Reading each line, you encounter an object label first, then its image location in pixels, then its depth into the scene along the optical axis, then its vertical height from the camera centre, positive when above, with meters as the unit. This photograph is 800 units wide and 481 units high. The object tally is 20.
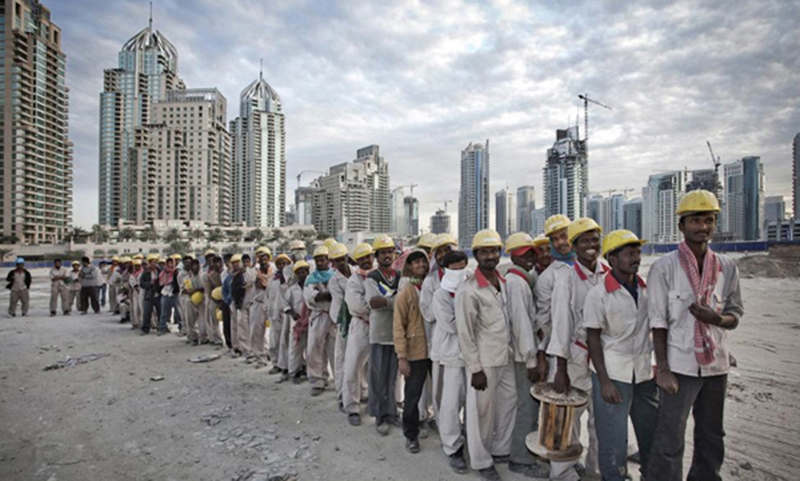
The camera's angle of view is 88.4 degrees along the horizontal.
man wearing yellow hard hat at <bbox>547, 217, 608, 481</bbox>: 3.05 -0.54
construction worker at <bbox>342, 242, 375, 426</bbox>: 4.52 -1.04
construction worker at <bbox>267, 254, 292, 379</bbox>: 6.32 -1.29
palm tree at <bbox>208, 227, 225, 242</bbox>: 72.36 +0.86
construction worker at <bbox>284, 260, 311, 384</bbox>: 5.91 -1.15
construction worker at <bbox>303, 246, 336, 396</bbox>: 5.46 -1.15
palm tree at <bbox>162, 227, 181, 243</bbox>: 68.56 +0.73
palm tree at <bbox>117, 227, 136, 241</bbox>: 69.69 +1.03
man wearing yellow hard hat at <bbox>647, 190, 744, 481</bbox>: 2.58 -0.55
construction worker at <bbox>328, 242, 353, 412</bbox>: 4.93 -0.80
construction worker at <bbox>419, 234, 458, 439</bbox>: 3.84 -0.49
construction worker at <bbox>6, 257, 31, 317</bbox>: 12.52 -1.38
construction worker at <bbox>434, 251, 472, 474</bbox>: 3.52 -1.04
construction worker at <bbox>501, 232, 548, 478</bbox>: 3.38 -0.96
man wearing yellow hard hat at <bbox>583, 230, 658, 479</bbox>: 2.85 -0.77
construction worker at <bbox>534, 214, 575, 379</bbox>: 3.51 -0.24
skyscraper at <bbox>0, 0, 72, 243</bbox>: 65.31 +18.74
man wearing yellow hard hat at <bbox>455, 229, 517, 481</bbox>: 3.28 -0.92
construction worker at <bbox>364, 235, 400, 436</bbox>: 4.36 -1.12
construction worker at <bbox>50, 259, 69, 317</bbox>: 13.23 -1.51
